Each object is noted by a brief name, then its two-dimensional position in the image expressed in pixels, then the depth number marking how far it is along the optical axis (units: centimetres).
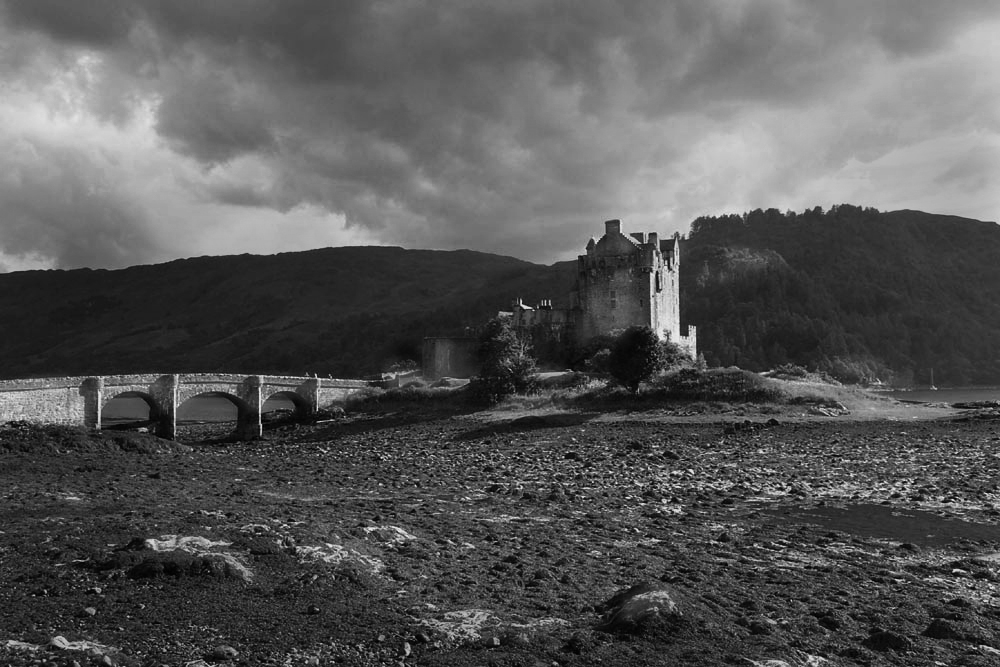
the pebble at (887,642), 962
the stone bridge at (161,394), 4356
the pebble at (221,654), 850
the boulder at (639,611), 978
